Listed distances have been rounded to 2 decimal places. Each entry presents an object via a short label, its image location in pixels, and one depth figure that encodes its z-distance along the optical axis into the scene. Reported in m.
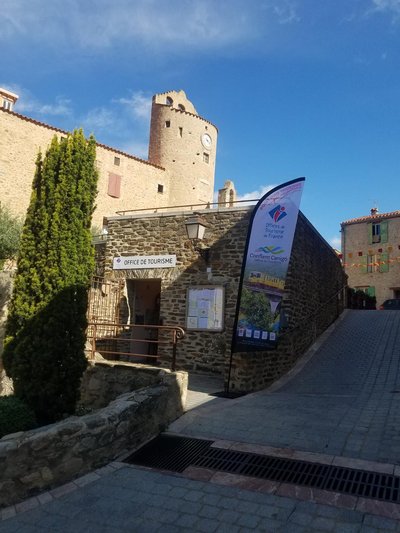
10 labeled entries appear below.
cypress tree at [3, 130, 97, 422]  6.24
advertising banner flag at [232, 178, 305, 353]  7.89
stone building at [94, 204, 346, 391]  9.21
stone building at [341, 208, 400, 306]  29.69
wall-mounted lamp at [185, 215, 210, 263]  9.30
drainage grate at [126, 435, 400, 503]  3.69
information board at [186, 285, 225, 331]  9.30
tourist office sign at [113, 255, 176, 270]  10.20
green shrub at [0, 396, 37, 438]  5.34
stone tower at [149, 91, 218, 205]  31.69
